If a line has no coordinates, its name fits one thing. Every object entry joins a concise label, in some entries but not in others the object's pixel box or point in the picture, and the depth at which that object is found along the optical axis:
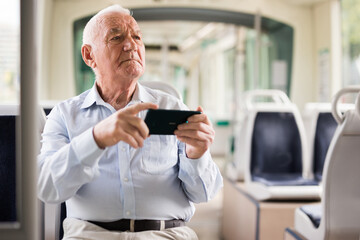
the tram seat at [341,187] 1.61
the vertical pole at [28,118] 0.76
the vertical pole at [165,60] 6.99
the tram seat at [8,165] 1.26
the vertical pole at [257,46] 5.32
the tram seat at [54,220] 1.42
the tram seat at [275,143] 2.88
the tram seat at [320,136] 2.85
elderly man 1.23
